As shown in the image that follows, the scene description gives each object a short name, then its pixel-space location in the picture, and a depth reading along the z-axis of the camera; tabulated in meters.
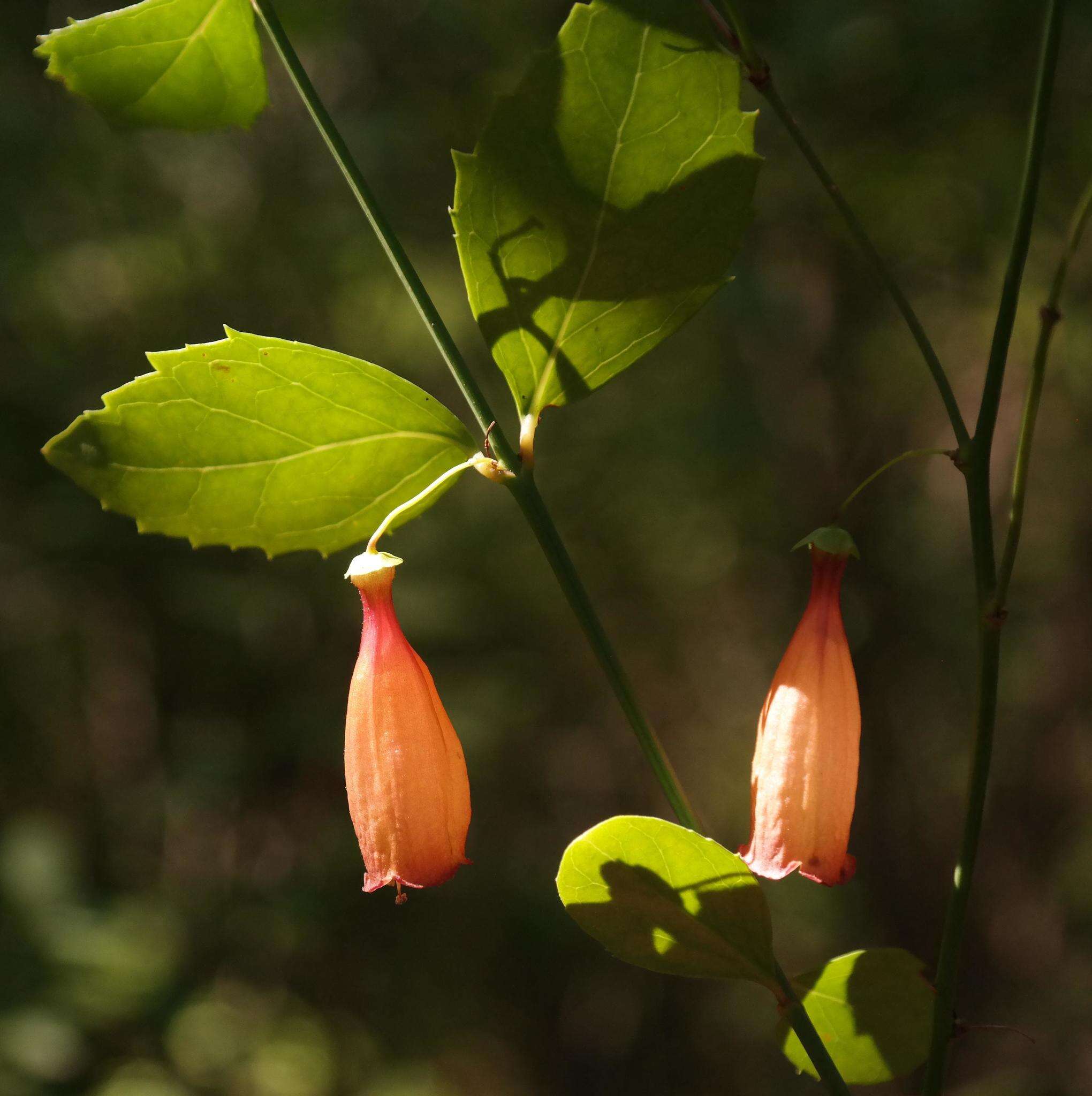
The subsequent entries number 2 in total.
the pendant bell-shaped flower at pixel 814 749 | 0.32
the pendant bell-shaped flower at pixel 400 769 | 0.32
